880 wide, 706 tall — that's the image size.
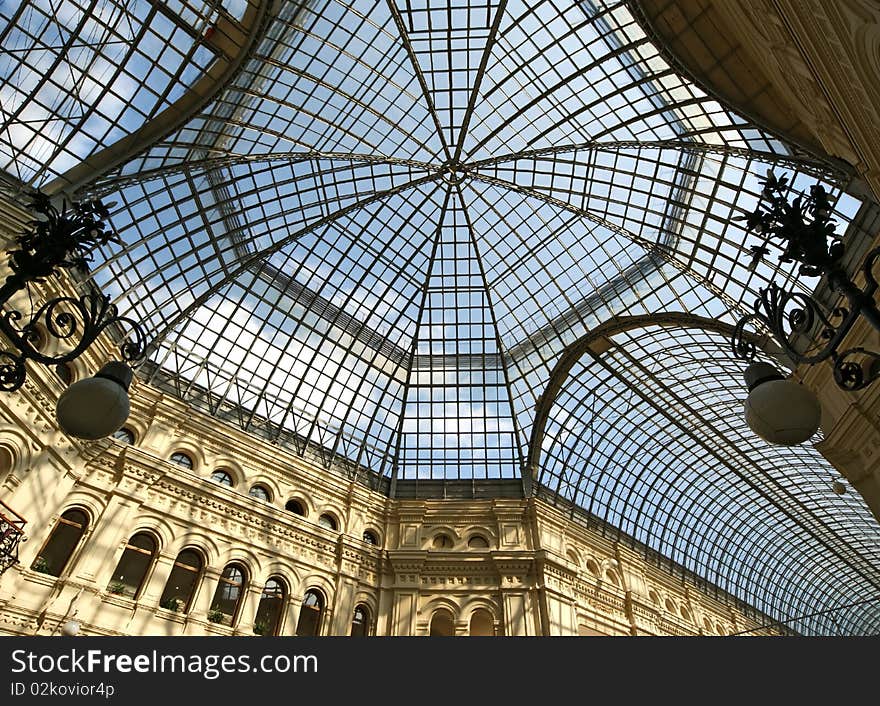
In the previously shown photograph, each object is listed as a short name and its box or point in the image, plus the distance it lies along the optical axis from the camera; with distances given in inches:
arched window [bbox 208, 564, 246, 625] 915.6
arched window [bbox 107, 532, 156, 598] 838.5
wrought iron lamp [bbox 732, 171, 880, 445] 254.5
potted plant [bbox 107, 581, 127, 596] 821.2
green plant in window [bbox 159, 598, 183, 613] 871.1
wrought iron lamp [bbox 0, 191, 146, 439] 258.8
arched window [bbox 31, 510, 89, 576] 772.6
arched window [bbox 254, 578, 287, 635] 962.1
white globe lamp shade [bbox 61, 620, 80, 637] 668.9
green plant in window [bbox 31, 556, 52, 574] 757.3
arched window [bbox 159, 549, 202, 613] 878.4
